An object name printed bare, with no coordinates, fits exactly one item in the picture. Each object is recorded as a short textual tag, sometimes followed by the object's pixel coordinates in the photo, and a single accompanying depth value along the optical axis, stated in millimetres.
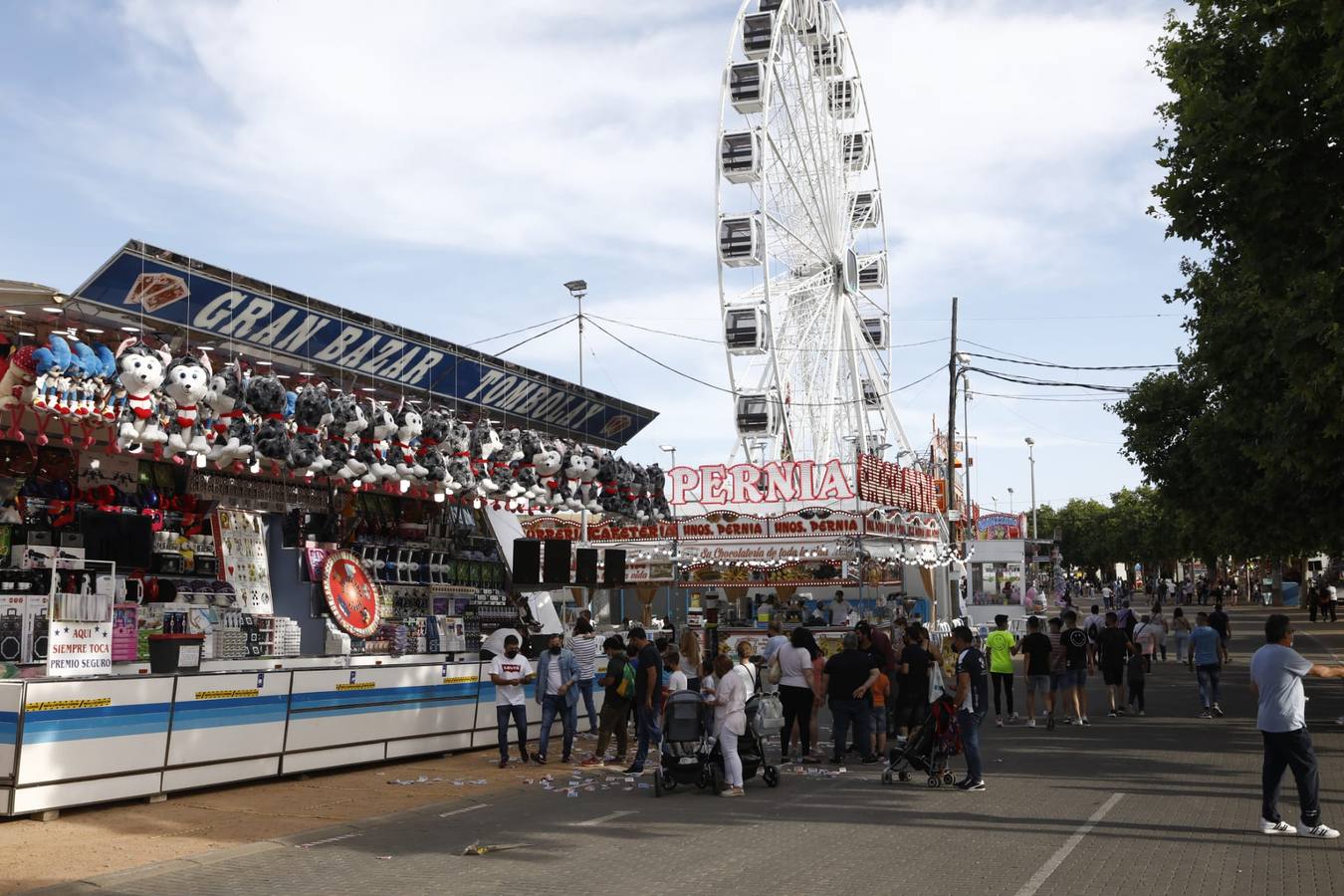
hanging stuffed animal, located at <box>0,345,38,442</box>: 12344
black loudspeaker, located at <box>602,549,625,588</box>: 22008
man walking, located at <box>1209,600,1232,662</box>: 23747
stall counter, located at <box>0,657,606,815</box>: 11102
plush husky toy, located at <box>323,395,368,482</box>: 15664
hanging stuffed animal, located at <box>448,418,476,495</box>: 17828
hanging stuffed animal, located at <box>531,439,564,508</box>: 19703
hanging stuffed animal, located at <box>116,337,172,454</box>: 12922
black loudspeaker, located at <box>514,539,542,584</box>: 19734
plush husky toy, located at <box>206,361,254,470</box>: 13977
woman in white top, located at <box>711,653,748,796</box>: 12891
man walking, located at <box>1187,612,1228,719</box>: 19266
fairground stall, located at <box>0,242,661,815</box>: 12258
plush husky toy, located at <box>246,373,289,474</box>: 14445
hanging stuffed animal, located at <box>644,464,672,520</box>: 23094
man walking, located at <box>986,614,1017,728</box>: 19578
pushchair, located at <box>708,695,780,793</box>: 13445
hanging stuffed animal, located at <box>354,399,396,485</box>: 16438
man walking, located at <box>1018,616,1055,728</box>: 18984
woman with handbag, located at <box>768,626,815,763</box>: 15602
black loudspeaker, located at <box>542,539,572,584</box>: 19938
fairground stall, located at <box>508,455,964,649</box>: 26391
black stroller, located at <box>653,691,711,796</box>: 13070
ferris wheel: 36594
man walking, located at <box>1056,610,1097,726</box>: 19156
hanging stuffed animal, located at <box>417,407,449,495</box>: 17453
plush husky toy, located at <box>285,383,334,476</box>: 15117
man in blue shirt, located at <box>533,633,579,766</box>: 16078
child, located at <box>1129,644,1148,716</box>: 20488
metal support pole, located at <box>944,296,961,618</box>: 36969
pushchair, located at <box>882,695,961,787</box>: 13125
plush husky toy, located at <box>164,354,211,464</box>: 13352
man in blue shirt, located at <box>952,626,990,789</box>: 12789
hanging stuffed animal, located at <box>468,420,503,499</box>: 18500
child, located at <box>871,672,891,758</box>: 16016
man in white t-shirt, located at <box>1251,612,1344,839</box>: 9930
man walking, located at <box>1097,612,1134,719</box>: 20734
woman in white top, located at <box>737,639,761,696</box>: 13204
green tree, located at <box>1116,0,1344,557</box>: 11977
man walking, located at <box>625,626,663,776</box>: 15133
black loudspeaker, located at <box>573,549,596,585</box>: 21031
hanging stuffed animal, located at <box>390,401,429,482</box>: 16969
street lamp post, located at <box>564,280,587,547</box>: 34125
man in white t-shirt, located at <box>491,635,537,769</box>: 15828
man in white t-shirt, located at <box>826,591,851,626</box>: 28805
